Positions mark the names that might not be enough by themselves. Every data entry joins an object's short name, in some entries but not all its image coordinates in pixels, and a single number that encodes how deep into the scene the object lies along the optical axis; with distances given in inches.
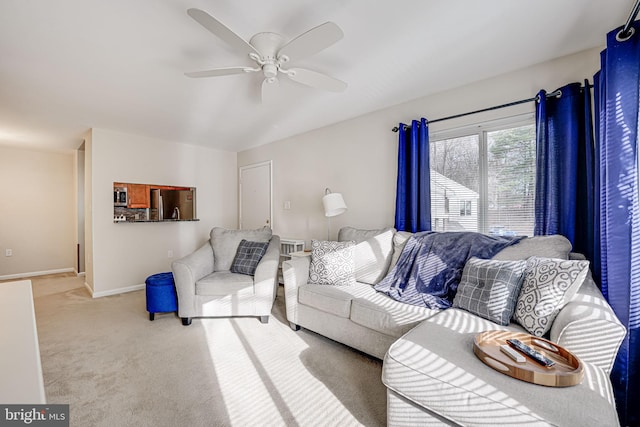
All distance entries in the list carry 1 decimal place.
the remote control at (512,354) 47.8
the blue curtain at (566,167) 79.3
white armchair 111.3
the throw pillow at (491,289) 66.8
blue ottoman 113.9
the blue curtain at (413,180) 110.6
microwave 158.4
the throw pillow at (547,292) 60.8
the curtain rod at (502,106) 84.3
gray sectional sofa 41.1
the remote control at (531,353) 46.4
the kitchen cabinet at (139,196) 163.6
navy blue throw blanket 84.3
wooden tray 43.4
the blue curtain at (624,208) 59.7
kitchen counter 159.9
